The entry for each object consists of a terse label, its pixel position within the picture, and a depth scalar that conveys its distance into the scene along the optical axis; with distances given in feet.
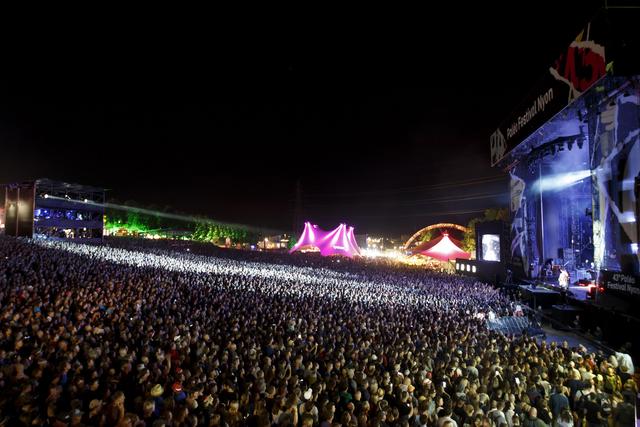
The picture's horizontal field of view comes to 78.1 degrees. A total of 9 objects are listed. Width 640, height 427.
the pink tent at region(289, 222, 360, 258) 110.93
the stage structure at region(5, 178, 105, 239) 97.76
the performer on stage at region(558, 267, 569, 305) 43.87
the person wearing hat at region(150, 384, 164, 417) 16.15
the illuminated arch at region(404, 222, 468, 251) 140.09
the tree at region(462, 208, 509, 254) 134.21
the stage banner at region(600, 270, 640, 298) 31.09
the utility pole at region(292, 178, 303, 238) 154.29
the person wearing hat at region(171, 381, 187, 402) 16.94
